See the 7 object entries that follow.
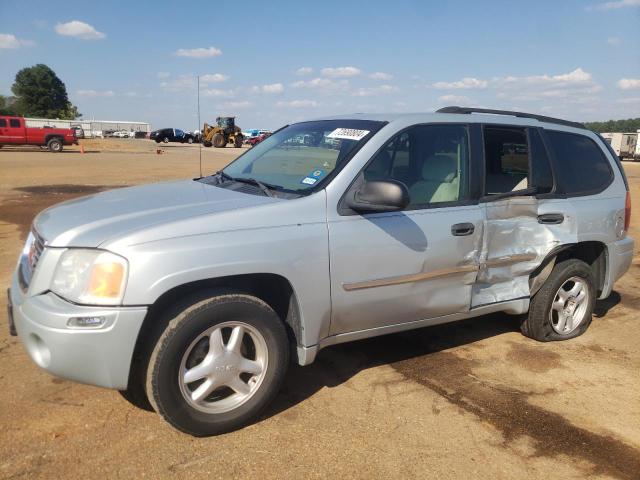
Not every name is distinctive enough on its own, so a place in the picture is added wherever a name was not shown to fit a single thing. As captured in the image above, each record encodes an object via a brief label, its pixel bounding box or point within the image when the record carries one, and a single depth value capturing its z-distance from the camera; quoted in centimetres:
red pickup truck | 3055
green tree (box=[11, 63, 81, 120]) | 11056
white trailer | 4312
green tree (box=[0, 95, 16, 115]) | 10475
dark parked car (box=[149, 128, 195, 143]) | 6035
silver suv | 262
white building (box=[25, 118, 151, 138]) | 8711
